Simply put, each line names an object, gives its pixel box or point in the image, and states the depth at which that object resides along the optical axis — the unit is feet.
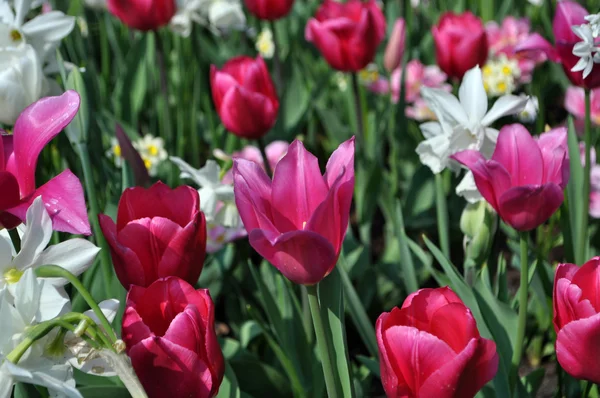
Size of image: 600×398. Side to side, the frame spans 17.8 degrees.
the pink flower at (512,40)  7.84
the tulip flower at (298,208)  2.98
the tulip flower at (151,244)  3.20
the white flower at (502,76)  6.28
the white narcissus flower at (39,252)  2.98
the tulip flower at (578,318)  3.11
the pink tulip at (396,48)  6.00
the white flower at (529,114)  5.64
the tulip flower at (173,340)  3.01
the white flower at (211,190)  4.04
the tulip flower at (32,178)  3.10
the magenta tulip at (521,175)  3.28
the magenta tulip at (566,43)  3.79
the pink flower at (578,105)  6.32
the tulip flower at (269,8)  5.89
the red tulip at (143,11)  5.48
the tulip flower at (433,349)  2.98
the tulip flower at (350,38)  5.13
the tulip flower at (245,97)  4.31
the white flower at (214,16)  7.86
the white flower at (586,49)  3.55
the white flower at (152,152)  5.76
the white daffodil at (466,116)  3.72
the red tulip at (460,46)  5.13
